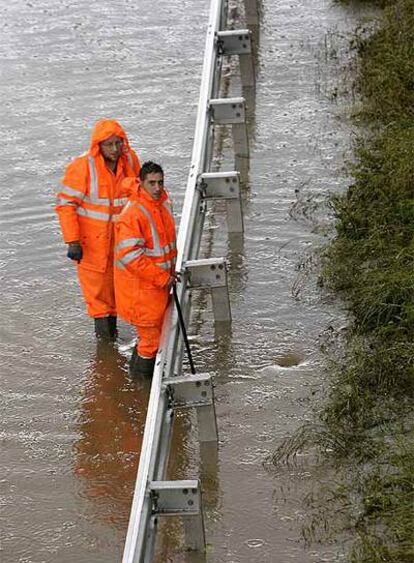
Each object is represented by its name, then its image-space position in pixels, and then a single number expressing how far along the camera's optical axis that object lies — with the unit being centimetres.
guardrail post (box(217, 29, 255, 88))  2455
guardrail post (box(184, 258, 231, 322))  1672
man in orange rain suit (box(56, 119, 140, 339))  1676
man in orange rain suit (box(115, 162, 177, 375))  1563
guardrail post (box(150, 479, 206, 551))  1209
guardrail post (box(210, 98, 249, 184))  2151
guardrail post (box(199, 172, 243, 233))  1909
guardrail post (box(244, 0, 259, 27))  2882
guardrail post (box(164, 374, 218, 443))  1397
